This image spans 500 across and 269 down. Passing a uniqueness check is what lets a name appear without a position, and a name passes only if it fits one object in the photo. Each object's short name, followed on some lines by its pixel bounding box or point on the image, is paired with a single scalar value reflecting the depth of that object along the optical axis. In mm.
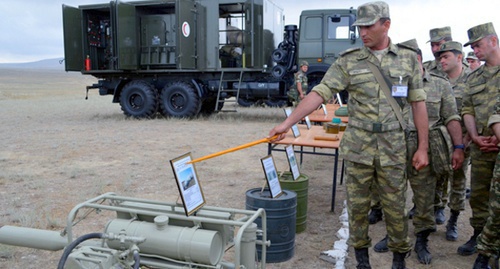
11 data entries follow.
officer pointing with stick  2586
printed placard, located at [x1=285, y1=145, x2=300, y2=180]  3338
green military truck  9930
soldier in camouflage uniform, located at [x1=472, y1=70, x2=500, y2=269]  2659
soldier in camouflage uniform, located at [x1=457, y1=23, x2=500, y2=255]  2973
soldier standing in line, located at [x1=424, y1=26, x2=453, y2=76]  3705
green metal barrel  3490
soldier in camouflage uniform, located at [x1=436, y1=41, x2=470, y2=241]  3459
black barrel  2959
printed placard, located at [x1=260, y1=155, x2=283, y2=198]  2871
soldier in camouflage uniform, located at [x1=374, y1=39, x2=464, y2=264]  3051
